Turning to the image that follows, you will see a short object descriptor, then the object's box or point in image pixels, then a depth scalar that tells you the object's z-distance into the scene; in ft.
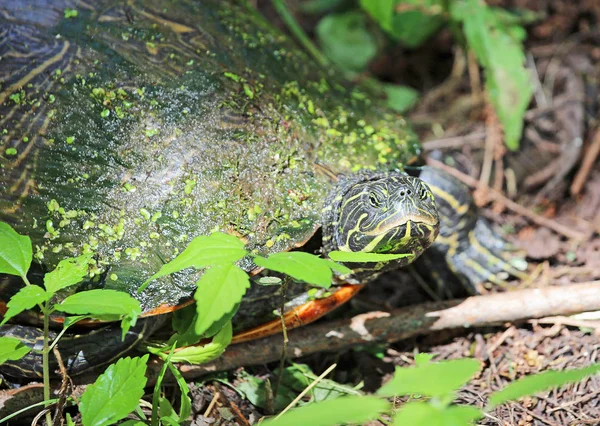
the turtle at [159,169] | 10.12
